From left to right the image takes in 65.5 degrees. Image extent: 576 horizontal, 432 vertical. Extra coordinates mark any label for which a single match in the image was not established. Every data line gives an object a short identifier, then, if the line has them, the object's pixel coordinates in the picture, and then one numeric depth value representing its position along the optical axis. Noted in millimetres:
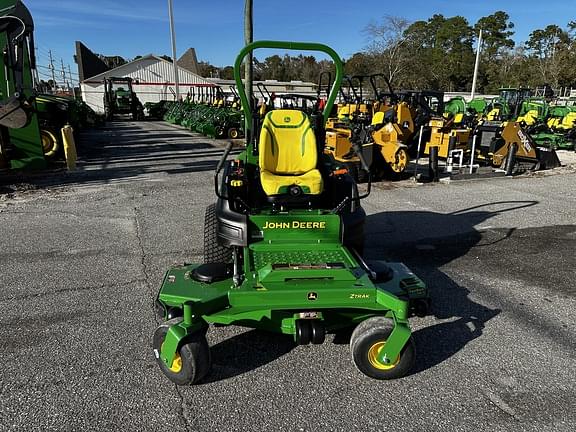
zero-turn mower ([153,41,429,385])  2664
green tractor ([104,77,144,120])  26141
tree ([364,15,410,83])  33719
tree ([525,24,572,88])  39562
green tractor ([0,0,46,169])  7535
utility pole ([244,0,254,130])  10867
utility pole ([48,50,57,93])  54034
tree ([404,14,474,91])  36031
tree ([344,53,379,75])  34850
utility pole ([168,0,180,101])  28125
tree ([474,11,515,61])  55541
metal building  37781
